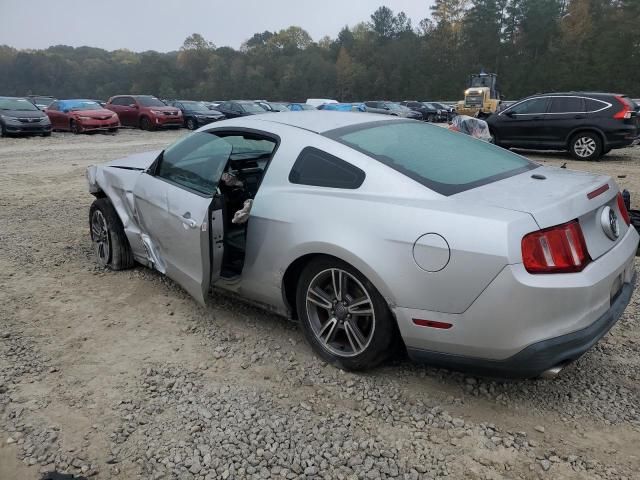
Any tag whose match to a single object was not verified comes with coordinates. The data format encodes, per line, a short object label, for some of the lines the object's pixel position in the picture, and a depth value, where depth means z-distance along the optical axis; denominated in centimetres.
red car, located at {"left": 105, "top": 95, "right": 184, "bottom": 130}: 2158
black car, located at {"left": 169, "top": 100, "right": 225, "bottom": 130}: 2298
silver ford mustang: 233
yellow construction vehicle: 3002
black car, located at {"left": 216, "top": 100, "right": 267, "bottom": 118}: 2484
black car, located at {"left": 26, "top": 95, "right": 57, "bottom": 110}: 2716
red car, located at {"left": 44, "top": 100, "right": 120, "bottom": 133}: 1978
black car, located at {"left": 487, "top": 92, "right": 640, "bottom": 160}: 1127
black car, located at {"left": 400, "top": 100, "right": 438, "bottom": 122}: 3372
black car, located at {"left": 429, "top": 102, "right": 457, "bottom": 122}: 3478
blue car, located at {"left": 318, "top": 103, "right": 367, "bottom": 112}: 2650
